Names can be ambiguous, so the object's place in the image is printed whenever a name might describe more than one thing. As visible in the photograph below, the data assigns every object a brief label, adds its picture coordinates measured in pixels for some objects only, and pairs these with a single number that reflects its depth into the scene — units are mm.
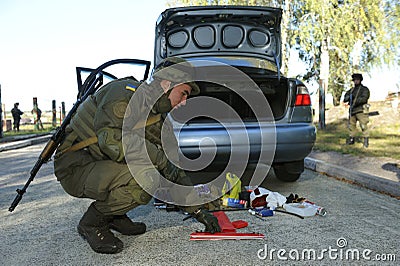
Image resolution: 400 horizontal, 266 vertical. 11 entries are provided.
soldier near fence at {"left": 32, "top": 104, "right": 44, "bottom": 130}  25734
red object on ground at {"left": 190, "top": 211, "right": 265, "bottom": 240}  3691
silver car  5113
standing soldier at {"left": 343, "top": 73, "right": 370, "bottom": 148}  11023
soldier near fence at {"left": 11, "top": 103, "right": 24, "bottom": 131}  24672
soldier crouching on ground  3258
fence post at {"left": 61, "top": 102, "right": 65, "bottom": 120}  30911
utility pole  23591
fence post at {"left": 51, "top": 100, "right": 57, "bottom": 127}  29988
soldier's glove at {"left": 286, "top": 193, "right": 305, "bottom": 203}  4845
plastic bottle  4453
